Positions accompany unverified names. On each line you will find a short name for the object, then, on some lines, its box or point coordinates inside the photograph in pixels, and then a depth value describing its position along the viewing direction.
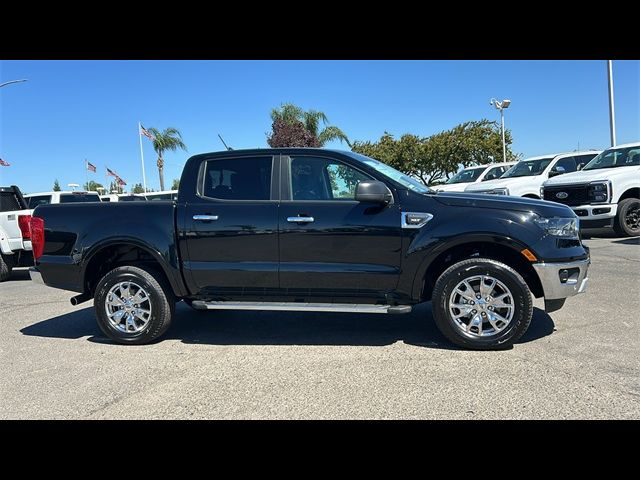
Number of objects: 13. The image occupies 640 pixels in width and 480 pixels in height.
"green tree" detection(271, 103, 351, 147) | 32.69
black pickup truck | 4.08
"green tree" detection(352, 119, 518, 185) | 37.31
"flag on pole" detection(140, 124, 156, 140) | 36.25
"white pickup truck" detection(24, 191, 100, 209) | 13.32
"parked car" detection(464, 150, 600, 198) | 12.35
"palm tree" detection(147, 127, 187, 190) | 37.84
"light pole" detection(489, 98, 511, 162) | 30.08
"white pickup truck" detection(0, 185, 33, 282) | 9.09
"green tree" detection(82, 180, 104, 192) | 80.97
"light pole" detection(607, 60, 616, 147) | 19.30
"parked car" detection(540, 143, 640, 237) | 10.25
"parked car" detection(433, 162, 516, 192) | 15.35
